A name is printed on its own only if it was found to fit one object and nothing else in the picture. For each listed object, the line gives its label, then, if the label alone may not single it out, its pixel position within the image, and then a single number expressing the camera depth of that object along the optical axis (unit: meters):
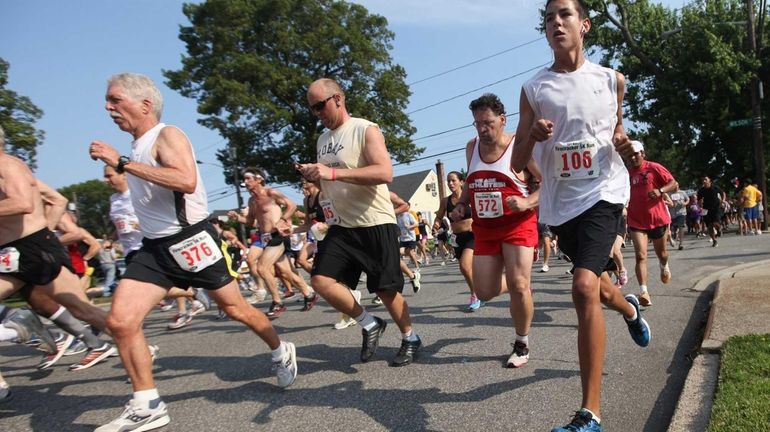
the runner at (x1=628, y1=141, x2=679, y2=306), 5.70
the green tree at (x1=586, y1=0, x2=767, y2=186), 20.75
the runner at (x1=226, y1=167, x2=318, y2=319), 7.21
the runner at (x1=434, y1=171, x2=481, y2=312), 5.86
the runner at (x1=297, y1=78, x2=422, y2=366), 3.92
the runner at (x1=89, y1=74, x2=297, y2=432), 2.96
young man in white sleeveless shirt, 2.60
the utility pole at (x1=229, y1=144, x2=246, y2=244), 31.61
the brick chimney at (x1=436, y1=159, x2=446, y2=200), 45.44
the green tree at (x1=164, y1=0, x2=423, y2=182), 31.83
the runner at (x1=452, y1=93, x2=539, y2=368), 3.76
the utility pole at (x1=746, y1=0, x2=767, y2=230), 19.23
